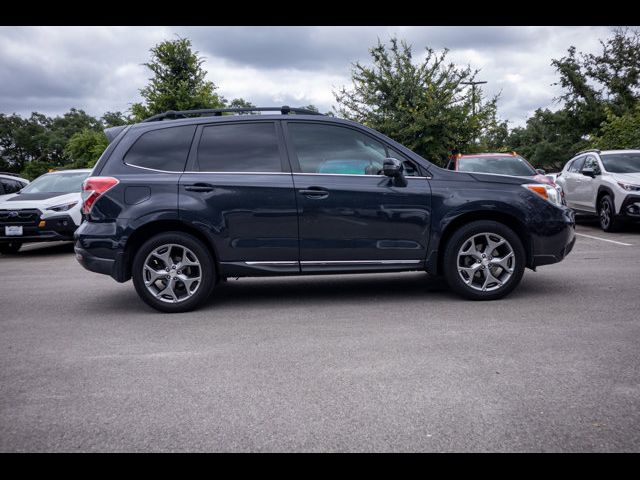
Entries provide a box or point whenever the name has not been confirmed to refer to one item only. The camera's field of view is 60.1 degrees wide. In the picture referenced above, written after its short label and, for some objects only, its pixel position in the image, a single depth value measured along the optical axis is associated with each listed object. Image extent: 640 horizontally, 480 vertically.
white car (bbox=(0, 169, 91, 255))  10.57
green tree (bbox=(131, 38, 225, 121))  22.00
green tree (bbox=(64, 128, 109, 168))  51.40
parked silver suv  11.23
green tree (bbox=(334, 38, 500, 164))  20.30
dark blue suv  5.43
